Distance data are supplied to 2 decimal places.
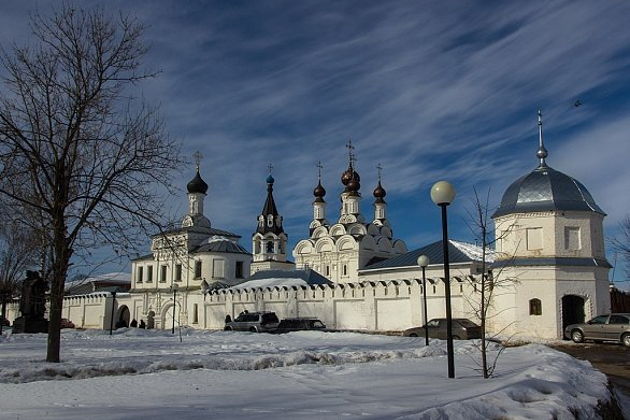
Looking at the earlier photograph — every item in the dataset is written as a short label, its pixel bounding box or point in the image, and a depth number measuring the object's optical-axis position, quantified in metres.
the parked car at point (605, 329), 20.88
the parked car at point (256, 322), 28.48
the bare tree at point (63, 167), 11.95
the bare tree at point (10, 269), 30.45
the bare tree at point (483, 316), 8.83
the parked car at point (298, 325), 27.38
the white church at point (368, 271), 24.75
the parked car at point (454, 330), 21.62
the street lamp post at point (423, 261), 17.30
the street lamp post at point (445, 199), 9.30
